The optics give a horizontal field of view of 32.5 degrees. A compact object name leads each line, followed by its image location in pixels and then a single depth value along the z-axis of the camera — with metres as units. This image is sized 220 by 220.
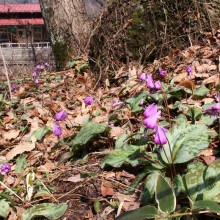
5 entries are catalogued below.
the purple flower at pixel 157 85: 1.92
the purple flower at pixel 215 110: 1.45
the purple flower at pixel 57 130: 1.94
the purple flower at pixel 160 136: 1.24
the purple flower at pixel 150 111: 1.28
